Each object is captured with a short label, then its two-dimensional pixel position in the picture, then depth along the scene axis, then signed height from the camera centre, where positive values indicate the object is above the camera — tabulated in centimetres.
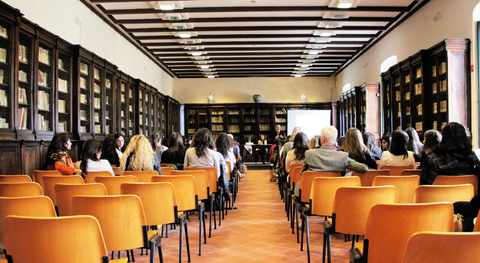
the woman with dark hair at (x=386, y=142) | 671 -13
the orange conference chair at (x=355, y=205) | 270 -50
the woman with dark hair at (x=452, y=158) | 340 -21
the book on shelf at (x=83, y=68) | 776 +142
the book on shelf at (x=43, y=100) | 618 +62
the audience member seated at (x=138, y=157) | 442 -23
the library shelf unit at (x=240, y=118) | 1797 +86
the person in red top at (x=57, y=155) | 473 -21
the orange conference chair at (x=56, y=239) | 175 -47
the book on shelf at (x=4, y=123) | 507 +20
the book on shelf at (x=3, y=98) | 508 +54
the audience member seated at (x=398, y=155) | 473 -25
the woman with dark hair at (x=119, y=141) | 755 -7
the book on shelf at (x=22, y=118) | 552 +30
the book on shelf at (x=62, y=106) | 697 +59
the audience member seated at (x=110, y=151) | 582 -21
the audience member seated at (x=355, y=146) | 450 -13
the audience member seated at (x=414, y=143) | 568 -13
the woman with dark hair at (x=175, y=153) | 629 -27
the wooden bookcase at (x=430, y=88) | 666 +95
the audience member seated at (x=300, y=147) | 589 -18
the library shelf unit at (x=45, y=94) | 520 +79
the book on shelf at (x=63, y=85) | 694 +97
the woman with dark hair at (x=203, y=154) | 516 -23
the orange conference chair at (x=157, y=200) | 303 -51
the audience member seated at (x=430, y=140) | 421 -6
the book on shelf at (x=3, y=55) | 508 +111
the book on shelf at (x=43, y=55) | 621 +137
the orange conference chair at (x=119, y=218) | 233 -50
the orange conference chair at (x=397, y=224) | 192 -46
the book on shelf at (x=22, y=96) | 557 +63
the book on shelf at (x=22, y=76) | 558 +92
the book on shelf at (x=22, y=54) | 554 +125
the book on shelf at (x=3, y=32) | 509 +143
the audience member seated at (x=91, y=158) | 417 -23
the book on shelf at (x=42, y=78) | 618 +98
